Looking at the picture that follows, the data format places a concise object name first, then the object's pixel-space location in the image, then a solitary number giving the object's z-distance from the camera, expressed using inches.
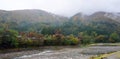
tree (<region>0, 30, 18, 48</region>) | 1266.2
